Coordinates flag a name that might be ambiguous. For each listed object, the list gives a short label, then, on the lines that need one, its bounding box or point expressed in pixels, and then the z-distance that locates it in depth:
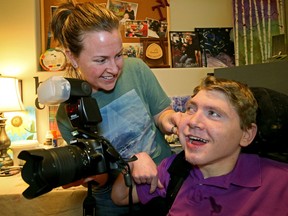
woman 1.02
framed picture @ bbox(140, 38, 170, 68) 2.22
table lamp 1.88
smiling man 0.90
